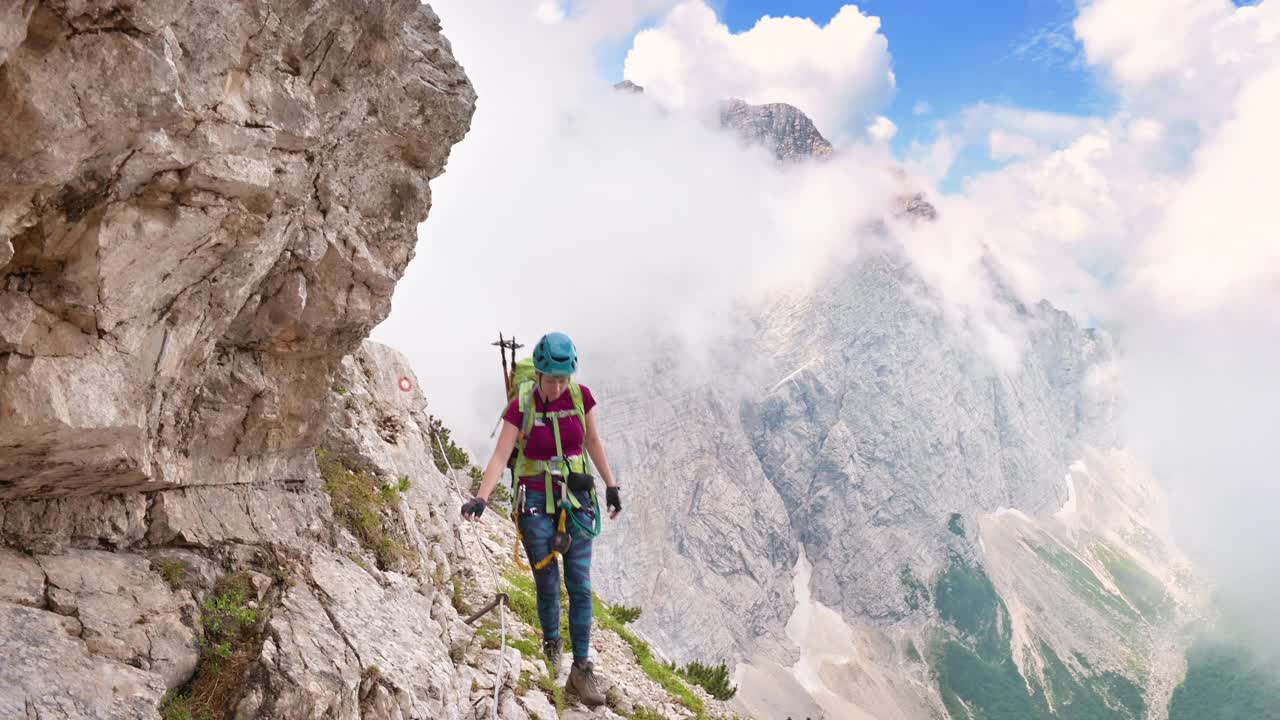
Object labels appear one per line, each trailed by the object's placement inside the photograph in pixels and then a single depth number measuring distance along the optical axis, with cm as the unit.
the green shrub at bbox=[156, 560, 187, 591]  689
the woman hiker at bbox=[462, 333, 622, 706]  830
